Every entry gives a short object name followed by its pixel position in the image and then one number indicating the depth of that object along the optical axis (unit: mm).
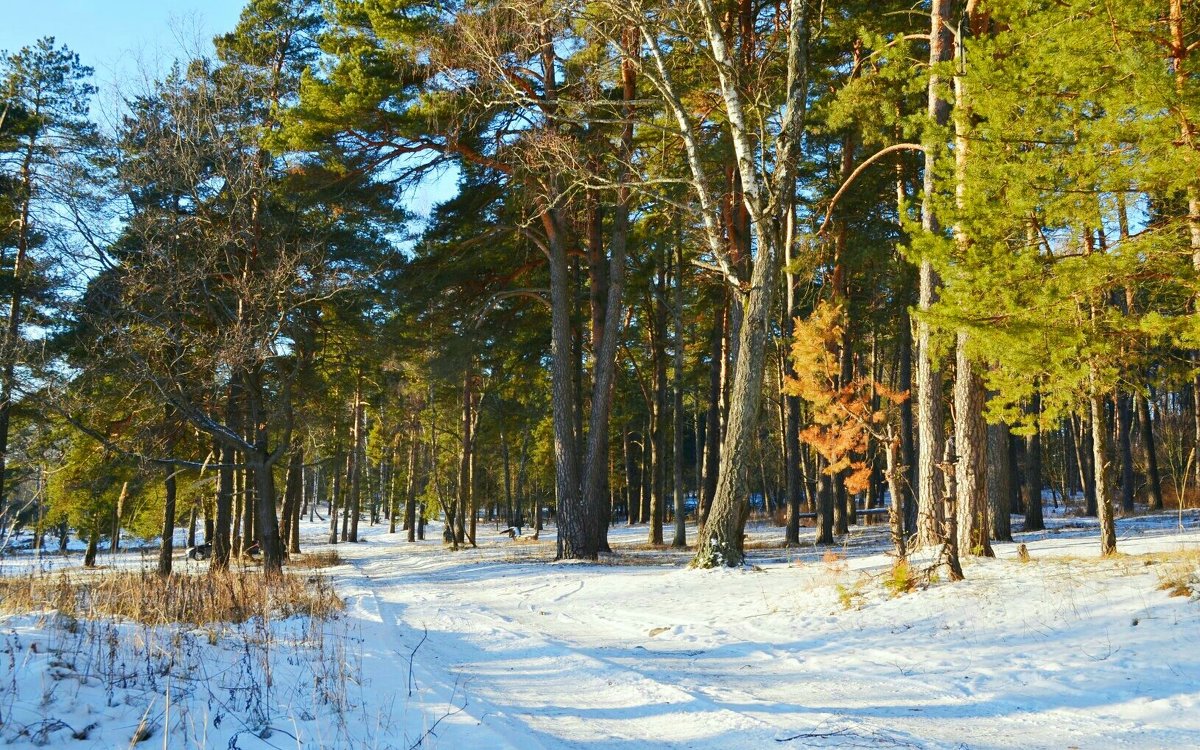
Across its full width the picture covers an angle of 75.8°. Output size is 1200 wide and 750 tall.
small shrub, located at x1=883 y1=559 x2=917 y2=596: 7918
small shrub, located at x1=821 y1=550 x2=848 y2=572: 9263
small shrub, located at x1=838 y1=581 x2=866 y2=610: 7898
